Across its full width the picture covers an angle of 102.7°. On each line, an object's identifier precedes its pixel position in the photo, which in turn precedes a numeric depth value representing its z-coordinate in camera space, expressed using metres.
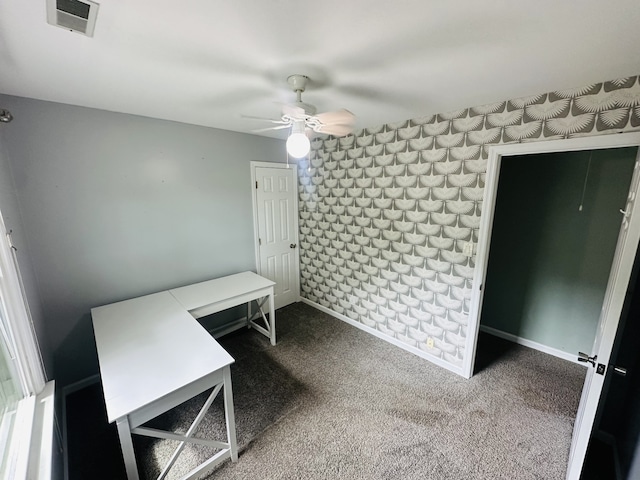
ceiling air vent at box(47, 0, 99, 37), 0.92
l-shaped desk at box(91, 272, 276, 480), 1.29
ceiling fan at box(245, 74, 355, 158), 1.45
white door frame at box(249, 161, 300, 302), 3.13
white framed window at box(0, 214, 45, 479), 1.13
